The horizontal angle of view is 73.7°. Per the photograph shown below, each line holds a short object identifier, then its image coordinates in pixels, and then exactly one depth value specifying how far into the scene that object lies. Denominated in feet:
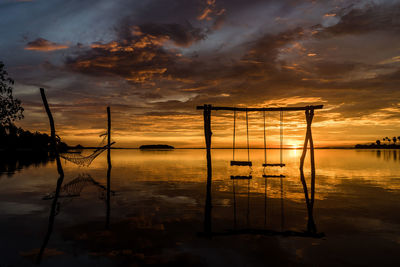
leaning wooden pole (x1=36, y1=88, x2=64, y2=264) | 19.99
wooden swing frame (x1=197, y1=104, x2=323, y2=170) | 67.21
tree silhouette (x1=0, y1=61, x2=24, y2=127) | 87.35
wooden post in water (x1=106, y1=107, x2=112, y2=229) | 27.90
